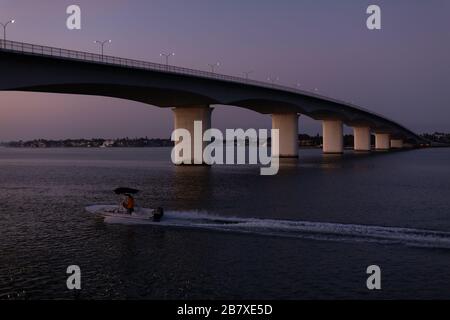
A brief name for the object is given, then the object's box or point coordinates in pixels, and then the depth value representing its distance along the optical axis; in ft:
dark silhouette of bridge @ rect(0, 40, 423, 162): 137.18
